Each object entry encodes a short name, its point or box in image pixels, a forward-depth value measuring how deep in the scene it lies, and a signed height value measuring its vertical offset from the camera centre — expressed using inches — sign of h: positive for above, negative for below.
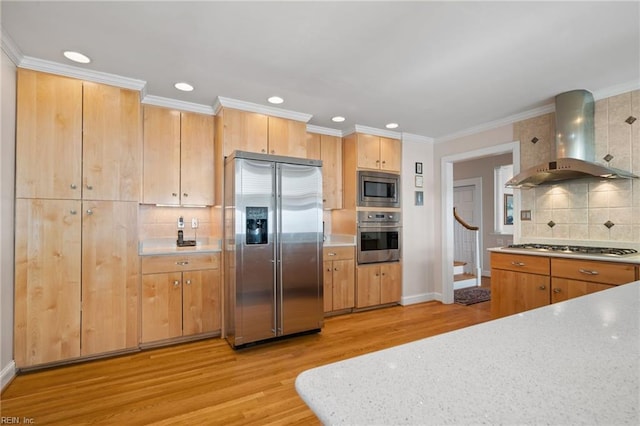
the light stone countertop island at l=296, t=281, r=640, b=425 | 19.7 -12.5
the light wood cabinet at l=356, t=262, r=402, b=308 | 161.8 -36.7
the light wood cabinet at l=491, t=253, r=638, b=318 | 99.1 -22.9
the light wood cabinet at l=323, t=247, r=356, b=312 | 152.6 -31.1
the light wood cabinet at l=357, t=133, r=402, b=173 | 165.3 +34.7
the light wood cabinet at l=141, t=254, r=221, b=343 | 114.7 -30.9
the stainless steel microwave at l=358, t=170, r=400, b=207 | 164.2 +14.7
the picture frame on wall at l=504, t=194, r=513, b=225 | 243.6 +5.2
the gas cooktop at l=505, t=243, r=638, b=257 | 103.9 -12.6
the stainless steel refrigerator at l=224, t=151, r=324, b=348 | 115.3 -11.9
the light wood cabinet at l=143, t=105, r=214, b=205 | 124.9 +24.7
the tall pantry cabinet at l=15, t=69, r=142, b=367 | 96.3 -0.2
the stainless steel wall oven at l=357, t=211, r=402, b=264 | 163.0 -11.2
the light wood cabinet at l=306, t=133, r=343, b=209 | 165.6 +29.8
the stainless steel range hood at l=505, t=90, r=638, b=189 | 113.9 +30.0
